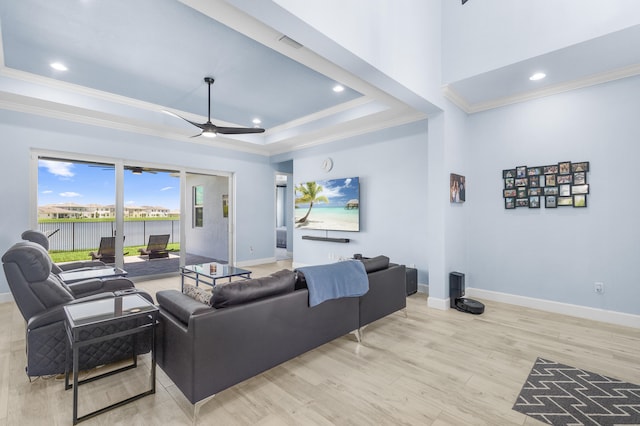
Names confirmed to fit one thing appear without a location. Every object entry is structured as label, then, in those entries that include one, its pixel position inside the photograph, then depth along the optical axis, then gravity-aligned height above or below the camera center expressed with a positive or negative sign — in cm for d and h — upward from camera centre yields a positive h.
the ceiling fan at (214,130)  410 +126
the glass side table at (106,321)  172 -68
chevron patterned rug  187 -134
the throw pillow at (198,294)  209 -62
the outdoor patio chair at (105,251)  529 -69
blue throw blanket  247 -63
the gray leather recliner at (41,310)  209 -74
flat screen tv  564 +18
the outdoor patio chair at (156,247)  627 -75
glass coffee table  404 -87
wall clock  617 +106
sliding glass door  495 +2
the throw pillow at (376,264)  314 -58
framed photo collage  365 +36
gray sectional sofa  178 -85
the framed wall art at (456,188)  413 +36
